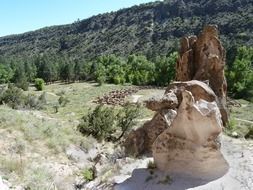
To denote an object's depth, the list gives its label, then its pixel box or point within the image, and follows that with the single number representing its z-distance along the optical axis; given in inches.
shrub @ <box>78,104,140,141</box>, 540.0
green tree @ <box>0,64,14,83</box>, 1852.4
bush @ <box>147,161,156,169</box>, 277.9
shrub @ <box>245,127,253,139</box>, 418.8
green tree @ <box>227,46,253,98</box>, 1233.1
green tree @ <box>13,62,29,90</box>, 1702.2
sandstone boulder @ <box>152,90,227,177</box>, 250.5
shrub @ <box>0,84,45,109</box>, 826.5
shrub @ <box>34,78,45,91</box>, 1513.6
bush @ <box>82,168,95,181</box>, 311.9
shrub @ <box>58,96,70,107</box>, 1054.9
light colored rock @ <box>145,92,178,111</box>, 318.5
